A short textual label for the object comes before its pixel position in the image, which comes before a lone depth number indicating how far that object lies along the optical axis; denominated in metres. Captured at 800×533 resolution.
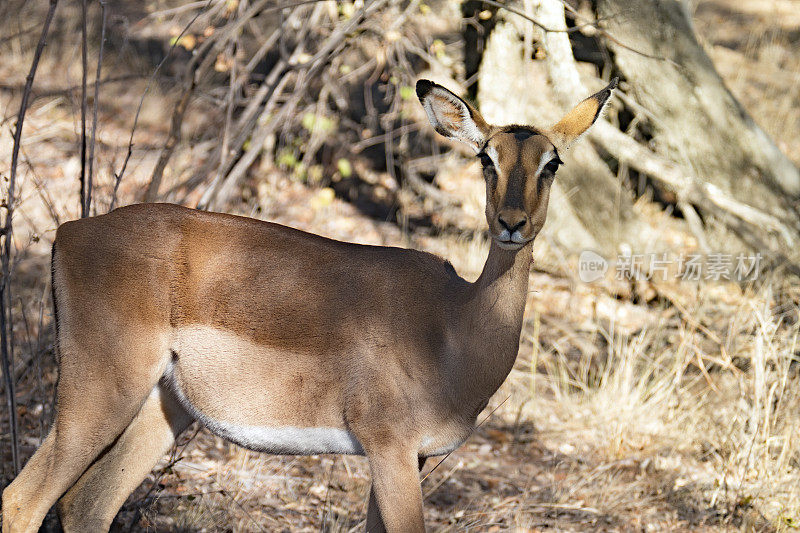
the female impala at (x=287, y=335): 7.08
